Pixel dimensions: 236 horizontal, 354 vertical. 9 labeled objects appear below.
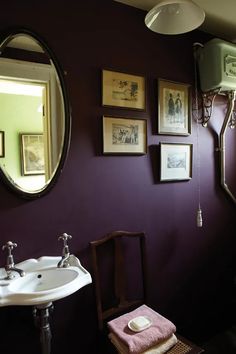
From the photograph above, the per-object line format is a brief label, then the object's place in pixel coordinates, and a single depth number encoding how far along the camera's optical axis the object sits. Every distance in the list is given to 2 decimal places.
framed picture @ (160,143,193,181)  1.89
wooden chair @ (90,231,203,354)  1.62
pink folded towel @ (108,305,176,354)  1.33
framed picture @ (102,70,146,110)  1.66
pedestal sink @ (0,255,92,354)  1.15
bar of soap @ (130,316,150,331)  1.42
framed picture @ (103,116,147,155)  1.67
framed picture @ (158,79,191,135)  1.87
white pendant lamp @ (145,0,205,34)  1.17
